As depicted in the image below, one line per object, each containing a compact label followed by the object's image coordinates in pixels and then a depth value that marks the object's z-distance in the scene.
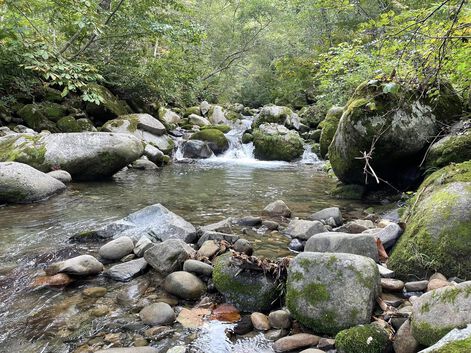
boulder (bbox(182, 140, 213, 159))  14.89
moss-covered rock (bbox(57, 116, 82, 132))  11.95
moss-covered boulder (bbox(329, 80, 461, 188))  6.61
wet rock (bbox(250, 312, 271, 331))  3.06
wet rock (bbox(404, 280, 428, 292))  3.29
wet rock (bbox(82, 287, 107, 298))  3.63
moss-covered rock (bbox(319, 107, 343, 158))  10.01
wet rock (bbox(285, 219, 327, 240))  5.06
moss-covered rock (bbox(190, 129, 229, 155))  15.84
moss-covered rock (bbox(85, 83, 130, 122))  13.48
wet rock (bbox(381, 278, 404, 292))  3.30
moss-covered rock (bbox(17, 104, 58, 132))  11.57
